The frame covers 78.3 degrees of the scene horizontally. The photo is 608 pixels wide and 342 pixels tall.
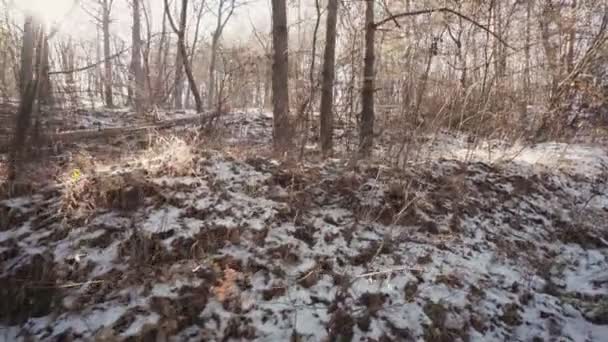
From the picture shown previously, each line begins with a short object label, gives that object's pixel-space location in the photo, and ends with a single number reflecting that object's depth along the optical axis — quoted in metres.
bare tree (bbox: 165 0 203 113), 7.52
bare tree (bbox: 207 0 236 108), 13.15
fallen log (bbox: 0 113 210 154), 3.16
